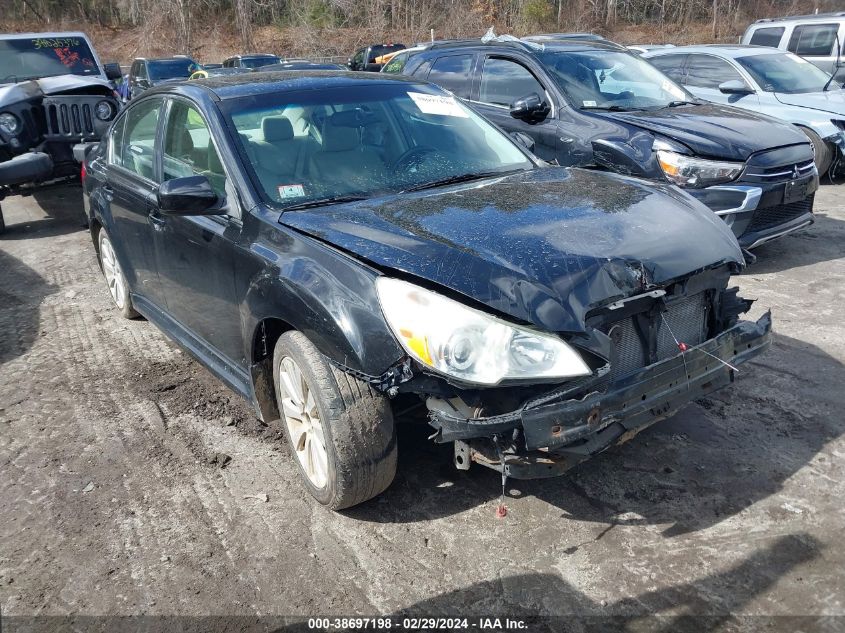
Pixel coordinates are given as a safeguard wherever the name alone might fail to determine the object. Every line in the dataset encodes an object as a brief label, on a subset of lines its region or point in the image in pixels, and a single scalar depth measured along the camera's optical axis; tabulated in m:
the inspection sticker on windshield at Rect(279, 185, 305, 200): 3.40
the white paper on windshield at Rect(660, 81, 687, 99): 7.12
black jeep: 8.22
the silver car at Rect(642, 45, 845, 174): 9.01
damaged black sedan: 2.61
